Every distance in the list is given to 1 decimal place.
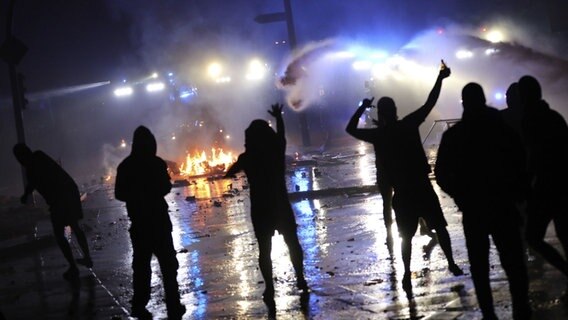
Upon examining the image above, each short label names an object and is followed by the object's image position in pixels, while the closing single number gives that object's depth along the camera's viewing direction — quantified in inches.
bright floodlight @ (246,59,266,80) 1696.6
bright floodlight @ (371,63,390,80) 1574.8
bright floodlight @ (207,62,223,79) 1662.2
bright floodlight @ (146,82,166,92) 1737.2
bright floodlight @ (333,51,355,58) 1742.1
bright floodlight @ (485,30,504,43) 1510.8
